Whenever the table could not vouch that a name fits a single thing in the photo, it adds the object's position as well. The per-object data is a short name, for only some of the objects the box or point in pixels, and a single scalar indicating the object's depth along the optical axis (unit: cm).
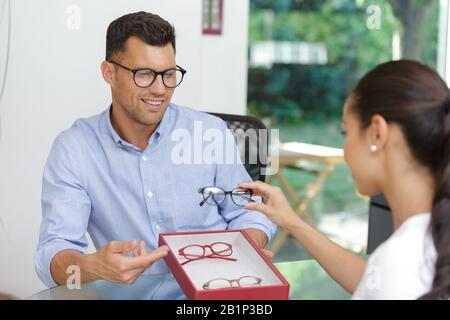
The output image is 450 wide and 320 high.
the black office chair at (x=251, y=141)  219
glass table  146
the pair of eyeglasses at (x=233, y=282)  130
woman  102
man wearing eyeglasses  178
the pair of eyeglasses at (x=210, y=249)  143
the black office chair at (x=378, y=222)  292
